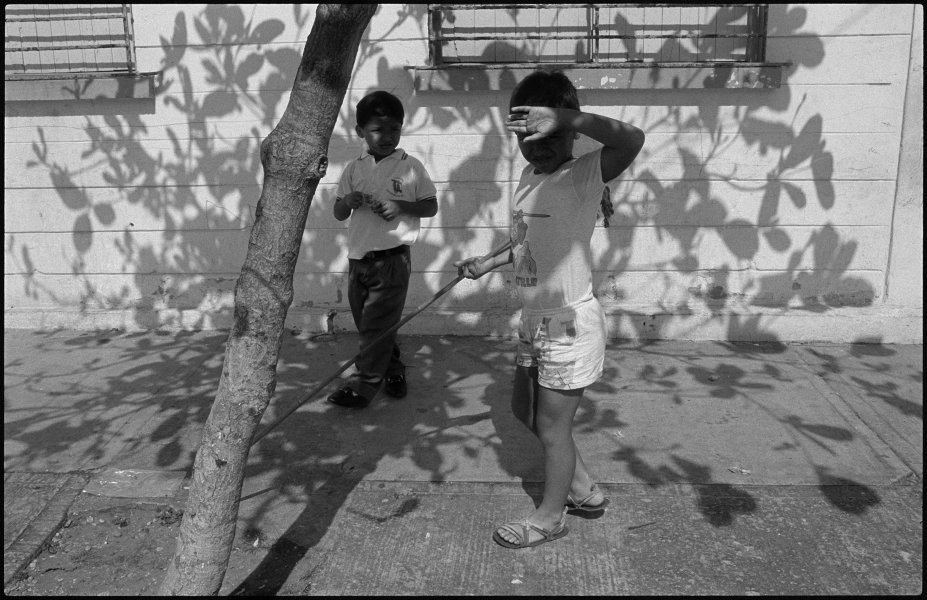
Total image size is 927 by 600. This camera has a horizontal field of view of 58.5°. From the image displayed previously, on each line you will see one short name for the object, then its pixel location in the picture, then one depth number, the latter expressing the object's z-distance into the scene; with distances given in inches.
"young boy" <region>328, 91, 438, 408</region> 181.2
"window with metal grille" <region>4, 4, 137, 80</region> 232.8
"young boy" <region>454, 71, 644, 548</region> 123.9
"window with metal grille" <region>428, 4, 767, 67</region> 220.4
